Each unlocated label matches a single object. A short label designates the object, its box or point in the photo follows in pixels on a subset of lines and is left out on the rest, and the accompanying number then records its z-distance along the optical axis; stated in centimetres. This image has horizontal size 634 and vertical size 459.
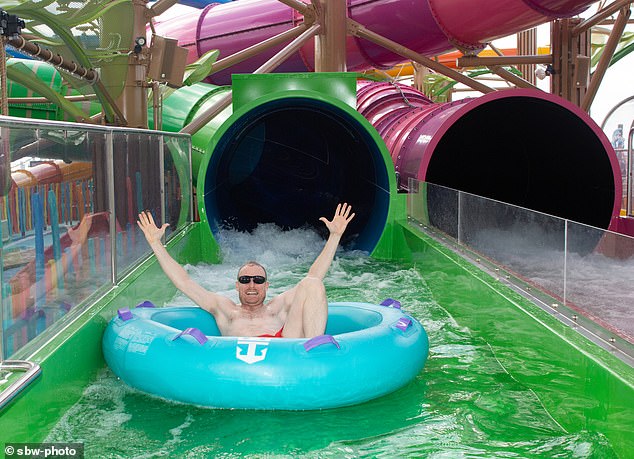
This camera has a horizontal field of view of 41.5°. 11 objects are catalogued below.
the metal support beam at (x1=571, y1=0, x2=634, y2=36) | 854
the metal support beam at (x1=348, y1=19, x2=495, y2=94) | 1003
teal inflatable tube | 334
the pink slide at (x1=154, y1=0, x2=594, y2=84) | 906
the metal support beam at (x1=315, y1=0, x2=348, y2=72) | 957
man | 380
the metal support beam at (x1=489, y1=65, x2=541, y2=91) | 1091
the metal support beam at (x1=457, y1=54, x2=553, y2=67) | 1000
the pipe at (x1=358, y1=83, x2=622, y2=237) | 732
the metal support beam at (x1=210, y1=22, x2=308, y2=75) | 968
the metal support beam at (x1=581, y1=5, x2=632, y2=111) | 891
